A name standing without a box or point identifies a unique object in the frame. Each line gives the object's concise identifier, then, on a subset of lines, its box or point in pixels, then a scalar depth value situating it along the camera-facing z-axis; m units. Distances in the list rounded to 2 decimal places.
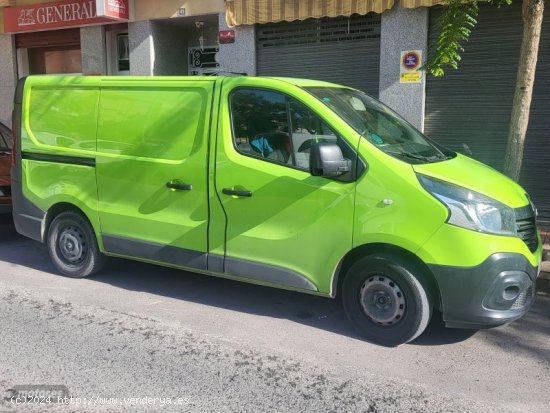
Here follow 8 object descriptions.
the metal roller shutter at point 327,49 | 9.41
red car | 7.15
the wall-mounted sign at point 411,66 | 8.91
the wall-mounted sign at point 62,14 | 10.93
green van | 3.92
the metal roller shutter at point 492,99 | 8.21
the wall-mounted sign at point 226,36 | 10.43
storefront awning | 8.91
